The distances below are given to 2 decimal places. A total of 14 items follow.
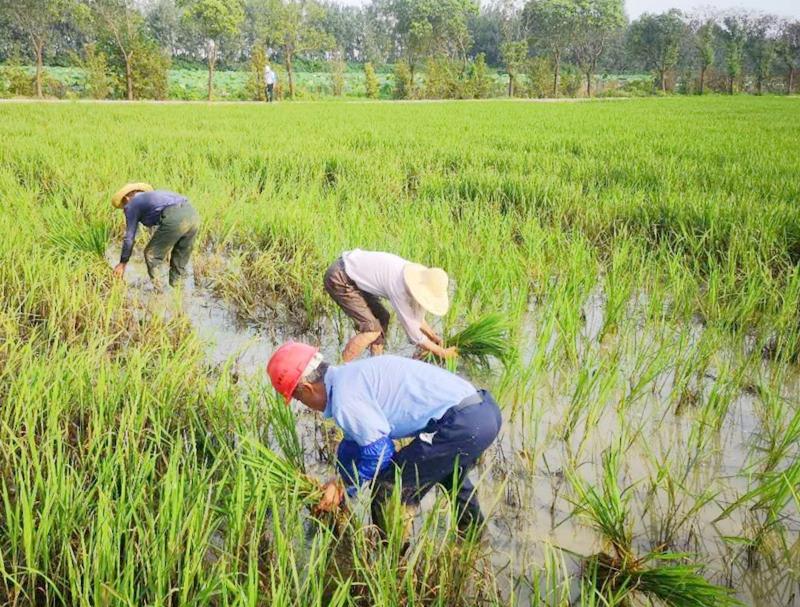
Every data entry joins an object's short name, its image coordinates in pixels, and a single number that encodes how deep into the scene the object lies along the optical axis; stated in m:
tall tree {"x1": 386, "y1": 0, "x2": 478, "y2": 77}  37.09
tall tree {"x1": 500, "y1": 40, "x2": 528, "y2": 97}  33.88
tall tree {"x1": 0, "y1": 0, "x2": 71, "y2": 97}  24.41
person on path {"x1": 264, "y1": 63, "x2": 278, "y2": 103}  20.59
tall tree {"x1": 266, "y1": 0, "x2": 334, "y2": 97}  28.41
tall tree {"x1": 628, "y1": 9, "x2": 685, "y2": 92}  42.28
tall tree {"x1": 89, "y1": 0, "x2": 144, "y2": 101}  23.14
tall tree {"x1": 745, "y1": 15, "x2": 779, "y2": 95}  41.94
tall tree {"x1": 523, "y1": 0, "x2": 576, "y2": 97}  40.03
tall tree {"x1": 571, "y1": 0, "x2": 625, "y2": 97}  40.56
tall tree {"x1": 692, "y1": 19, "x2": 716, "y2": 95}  39.94
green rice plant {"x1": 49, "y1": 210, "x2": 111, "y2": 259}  3.89
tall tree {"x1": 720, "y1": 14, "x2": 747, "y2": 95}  39.53
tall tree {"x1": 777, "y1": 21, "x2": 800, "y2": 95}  41.38
